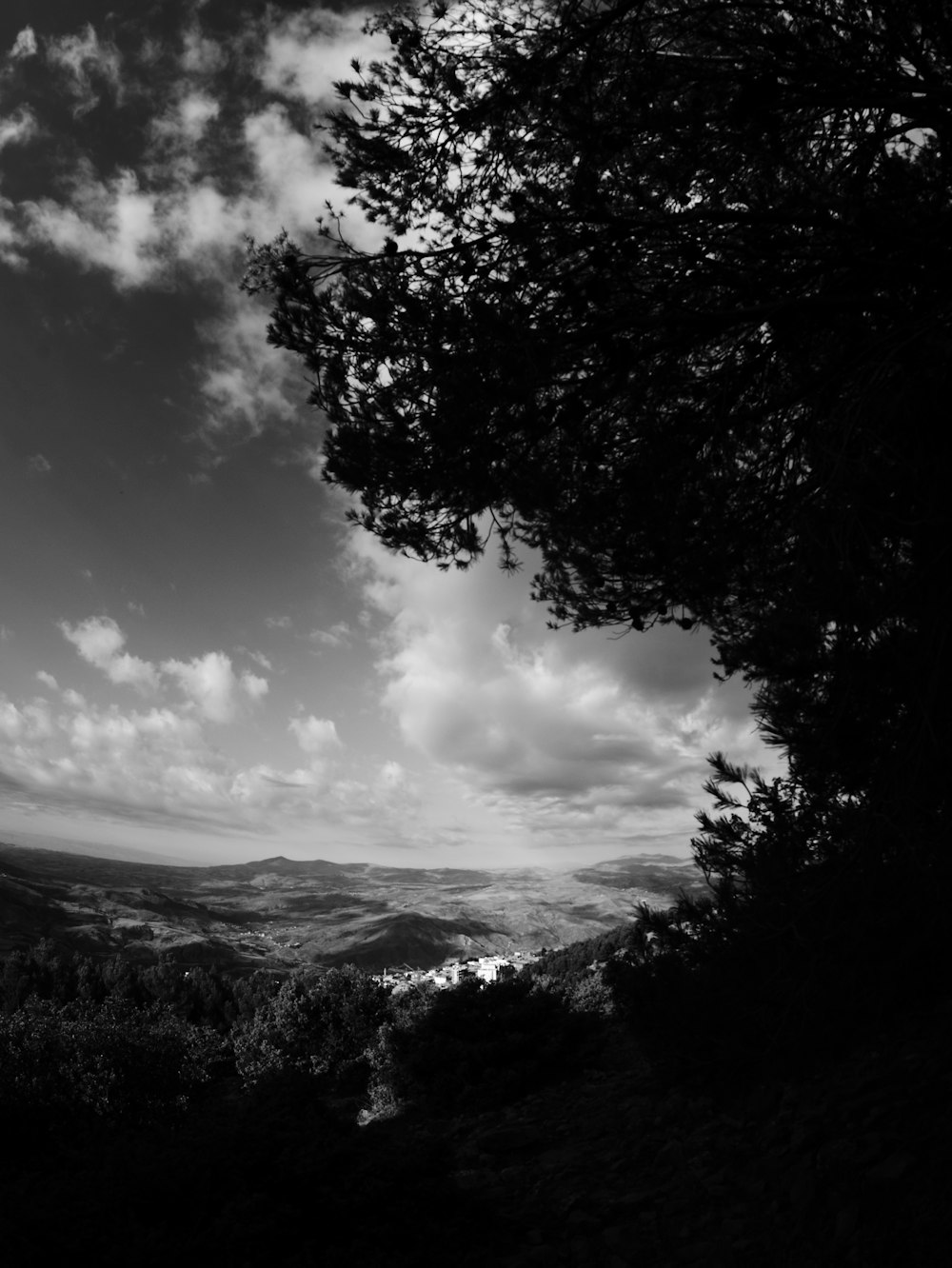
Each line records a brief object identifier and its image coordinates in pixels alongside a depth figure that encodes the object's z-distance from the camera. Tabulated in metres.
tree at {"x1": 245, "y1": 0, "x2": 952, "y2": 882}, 4.20
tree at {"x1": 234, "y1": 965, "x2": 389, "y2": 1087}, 12.77
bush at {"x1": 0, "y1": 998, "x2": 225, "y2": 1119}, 8.64
